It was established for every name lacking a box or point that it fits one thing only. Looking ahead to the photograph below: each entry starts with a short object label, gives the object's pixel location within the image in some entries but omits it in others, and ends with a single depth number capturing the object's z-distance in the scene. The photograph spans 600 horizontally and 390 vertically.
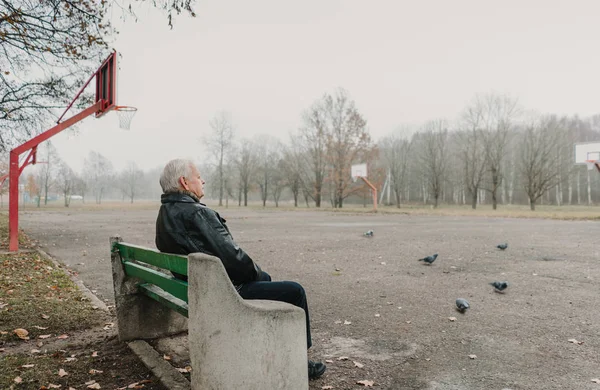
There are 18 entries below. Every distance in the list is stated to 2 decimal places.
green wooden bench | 2.30
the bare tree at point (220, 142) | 59.78
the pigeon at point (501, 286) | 6.12
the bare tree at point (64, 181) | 58.78
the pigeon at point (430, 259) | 8.37
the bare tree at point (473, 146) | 52.41
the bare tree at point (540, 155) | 45.88
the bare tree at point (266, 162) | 65.38
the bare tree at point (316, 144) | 49.72
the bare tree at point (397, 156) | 64.62
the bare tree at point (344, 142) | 47.44
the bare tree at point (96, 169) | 82.81
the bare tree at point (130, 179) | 90.19
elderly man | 2.71
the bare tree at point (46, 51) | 7.38
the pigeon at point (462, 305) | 5.09
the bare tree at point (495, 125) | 49.97
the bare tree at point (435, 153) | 55.41
